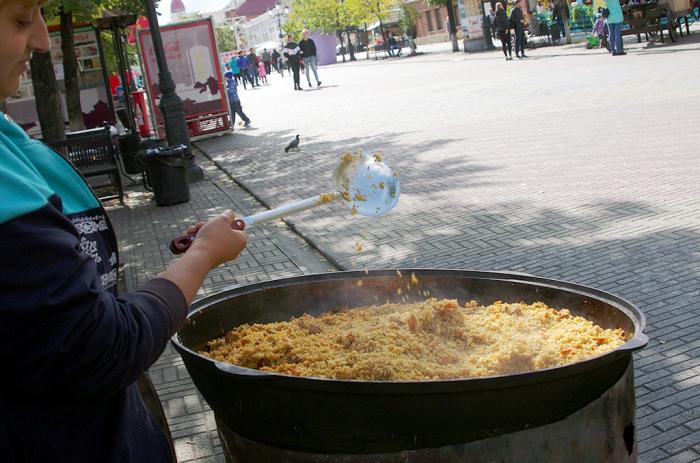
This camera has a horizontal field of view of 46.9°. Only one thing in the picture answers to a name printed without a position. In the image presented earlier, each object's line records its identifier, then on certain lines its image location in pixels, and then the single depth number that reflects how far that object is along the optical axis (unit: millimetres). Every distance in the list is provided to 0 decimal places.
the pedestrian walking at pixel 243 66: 46750
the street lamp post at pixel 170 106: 12711
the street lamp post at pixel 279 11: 88500
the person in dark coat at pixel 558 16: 32594
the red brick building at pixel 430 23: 66625
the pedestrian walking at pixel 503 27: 28984
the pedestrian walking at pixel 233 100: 21500
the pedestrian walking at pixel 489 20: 37375
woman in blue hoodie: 1376
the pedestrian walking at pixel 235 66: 47588
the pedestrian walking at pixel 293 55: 31614
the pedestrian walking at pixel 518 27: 28266
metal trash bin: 11273
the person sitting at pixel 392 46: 51719
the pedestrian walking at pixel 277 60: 57688
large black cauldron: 2045
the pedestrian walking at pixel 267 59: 61366
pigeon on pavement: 14351
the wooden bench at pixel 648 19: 23789
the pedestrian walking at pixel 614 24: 22172
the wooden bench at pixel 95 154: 12000
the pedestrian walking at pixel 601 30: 25750
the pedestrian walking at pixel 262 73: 50969
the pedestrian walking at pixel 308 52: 32219
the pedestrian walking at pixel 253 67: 47059
